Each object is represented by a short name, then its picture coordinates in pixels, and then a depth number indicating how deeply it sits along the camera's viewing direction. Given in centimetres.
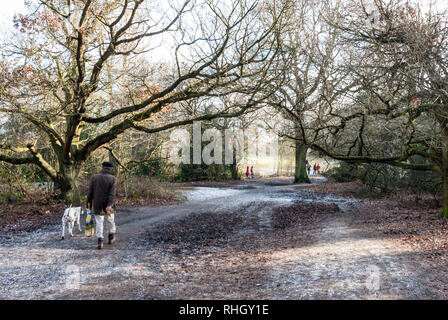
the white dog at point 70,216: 874
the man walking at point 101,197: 772
